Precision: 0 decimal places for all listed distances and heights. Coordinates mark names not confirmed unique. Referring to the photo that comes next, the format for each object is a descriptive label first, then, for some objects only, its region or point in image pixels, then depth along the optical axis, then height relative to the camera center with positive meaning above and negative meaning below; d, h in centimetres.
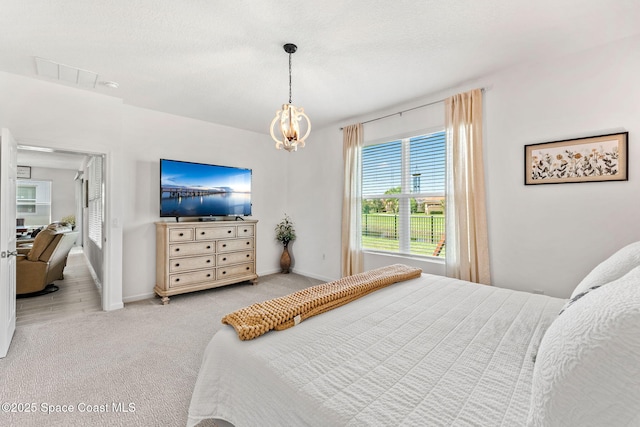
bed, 62 -57
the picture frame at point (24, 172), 816 +144
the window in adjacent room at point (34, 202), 840 +58
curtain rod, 348 +145
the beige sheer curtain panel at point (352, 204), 432 +22
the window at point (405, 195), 361 +31
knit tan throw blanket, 138 -49
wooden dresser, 381 -52
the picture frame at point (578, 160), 242 +51
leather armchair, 392 -58
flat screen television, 399 +46
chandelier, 244 +84
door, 238 -12
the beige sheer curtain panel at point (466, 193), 311 +27
